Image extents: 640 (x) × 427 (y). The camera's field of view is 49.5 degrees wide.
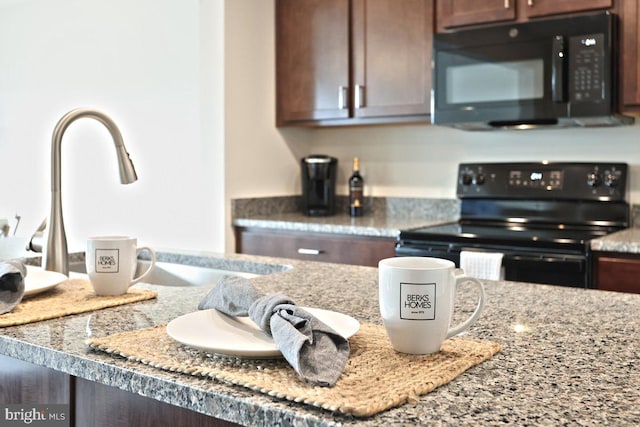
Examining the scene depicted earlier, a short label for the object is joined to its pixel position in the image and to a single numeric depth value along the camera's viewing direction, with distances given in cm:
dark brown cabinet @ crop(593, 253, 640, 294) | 240
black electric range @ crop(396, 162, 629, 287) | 254
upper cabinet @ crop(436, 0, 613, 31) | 278
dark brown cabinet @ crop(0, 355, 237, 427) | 88
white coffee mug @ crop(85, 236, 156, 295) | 128
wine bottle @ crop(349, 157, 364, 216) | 362
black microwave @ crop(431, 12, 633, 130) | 270
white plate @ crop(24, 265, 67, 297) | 130
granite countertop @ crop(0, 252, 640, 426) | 69
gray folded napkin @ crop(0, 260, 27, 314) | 117
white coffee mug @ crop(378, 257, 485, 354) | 85
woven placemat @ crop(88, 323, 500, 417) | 71
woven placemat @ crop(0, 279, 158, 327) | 114
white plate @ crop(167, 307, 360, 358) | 85
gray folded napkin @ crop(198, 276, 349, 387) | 77
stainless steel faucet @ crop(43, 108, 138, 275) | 146
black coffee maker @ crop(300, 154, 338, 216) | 366
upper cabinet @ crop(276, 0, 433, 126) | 323
